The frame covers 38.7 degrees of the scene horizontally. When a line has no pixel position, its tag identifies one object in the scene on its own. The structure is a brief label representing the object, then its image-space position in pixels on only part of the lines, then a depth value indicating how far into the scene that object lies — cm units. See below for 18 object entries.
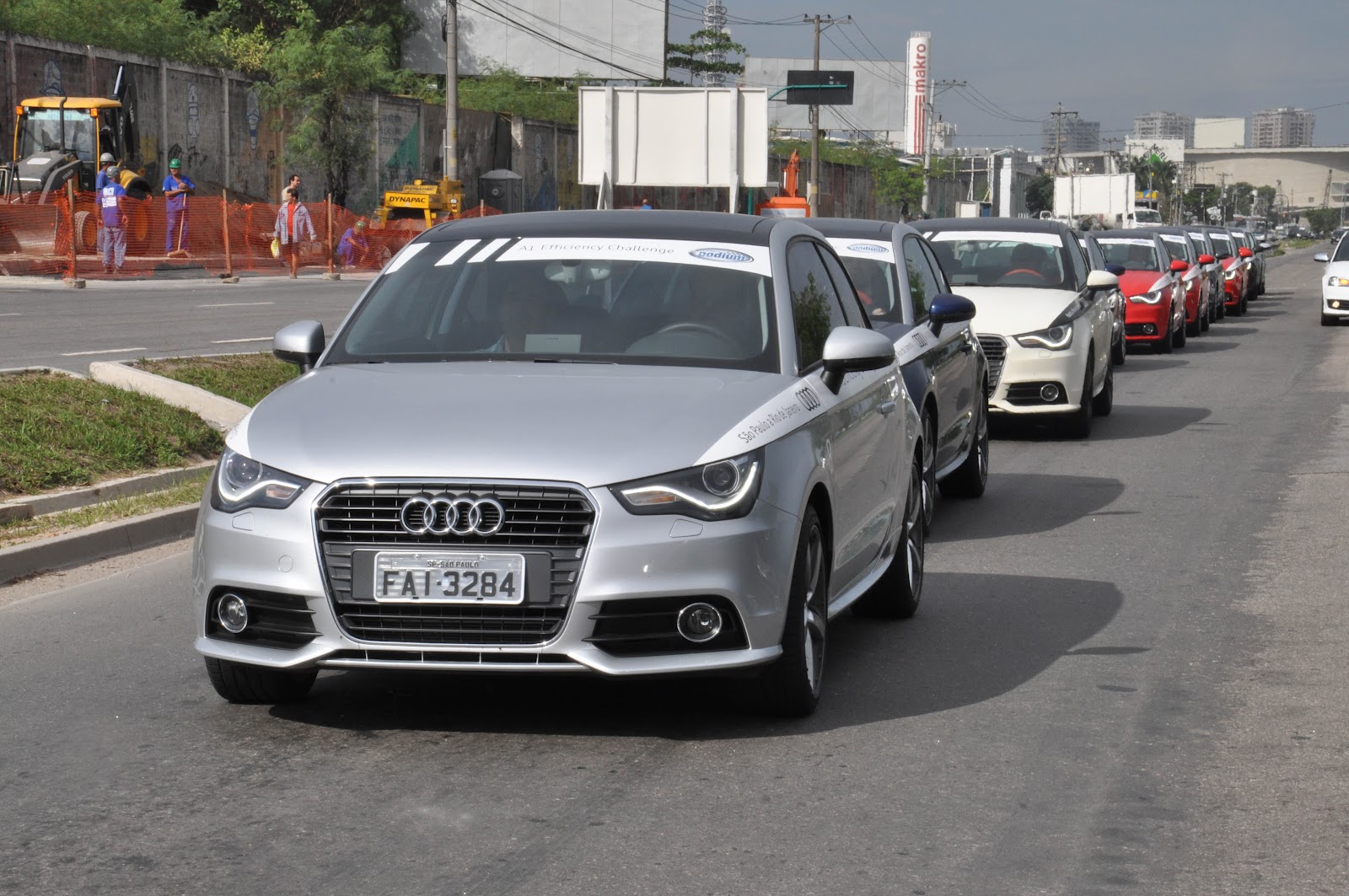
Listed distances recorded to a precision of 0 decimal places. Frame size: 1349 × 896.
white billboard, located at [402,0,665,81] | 8475
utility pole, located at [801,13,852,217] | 6821
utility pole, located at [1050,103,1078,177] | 12762
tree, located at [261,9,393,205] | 5350
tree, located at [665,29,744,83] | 10675
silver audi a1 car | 534
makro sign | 16200
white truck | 6172
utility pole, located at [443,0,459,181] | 4478
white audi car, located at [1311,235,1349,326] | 3300
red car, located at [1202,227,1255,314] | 3797
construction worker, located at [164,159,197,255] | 3512
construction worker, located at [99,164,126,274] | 3238
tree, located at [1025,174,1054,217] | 18212
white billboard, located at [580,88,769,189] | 2991
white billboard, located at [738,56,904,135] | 15525
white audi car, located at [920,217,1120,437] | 1465
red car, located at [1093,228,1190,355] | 2567
